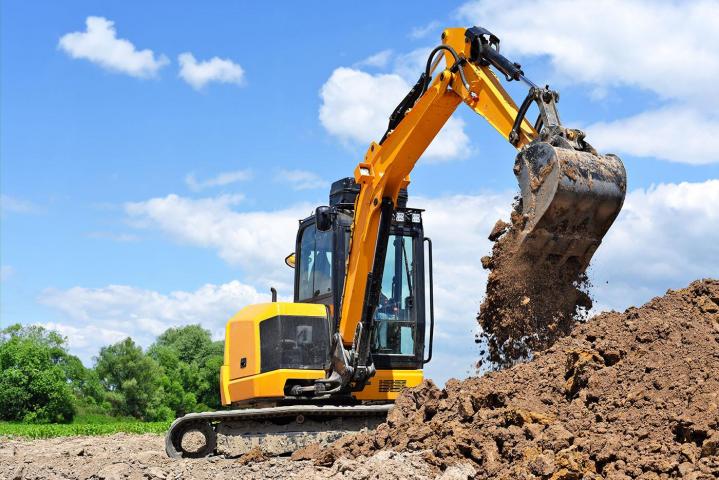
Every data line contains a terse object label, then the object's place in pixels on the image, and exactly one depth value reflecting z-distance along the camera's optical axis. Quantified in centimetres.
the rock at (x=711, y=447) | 593
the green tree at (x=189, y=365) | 4406
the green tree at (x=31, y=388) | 4053
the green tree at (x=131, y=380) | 4615
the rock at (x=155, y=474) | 877
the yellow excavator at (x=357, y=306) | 980
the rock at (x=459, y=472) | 666
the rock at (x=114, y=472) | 918
